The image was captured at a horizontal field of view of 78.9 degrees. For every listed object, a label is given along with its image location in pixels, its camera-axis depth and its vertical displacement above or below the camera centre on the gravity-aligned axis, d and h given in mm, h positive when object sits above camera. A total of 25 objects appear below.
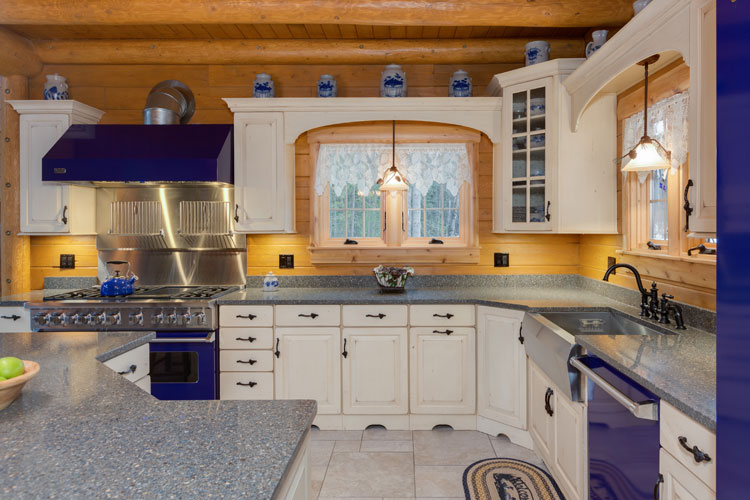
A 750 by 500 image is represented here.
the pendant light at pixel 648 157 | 2014 +405
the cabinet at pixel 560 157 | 2980 +607
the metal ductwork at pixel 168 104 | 3275 +1071
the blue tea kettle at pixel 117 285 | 3127 -251
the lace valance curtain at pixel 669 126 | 2176 +644
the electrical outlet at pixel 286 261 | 3623 -99
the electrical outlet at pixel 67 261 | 3650 -93
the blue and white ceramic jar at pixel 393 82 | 3346 +1225
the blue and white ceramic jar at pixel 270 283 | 3402 -257
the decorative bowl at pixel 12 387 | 1146 -355
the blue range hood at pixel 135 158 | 3053 +613
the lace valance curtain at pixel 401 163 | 3596 +673
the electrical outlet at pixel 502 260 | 3607 -96
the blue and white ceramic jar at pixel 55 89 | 3408 +1209
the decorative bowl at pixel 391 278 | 3295 -216
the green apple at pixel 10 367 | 1177 -308
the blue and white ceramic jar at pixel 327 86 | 3383 +1207
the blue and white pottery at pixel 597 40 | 2684 +1233
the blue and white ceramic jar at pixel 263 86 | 3387 +1210
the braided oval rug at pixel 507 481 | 2283 -1239
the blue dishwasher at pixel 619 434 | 1437 -659
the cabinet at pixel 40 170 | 3314 +582
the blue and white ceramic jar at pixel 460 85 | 3359 +1205
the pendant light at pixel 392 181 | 3119 +461
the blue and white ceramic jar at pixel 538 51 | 3121 +1350
